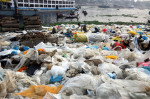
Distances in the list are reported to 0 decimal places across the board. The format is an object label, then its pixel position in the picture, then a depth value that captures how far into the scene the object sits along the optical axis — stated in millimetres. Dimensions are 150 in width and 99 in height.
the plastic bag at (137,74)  2286
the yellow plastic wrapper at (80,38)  6293
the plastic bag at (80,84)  2102
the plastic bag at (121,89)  1853
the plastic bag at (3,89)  2078
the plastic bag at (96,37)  6344
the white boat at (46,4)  31448
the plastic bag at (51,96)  1972
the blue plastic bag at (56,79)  2797
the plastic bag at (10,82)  2339
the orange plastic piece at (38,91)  2156
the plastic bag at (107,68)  3049
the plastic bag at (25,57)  3283
